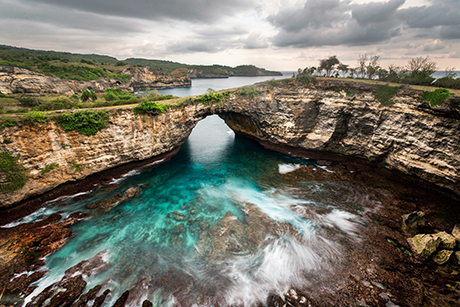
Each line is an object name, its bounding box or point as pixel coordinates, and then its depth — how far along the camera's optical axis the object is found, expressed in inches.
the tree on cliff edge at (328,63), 1363.3
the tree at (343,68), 1329.8
